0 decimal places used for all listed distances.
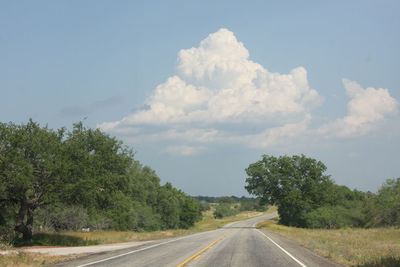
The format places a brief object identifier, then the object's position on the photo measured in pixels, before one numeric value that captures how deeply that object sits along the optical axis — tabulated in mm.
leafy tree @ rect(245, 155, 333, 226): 104062
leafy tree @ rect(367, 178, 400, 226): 80469
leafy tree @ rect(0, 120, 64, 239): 35938
